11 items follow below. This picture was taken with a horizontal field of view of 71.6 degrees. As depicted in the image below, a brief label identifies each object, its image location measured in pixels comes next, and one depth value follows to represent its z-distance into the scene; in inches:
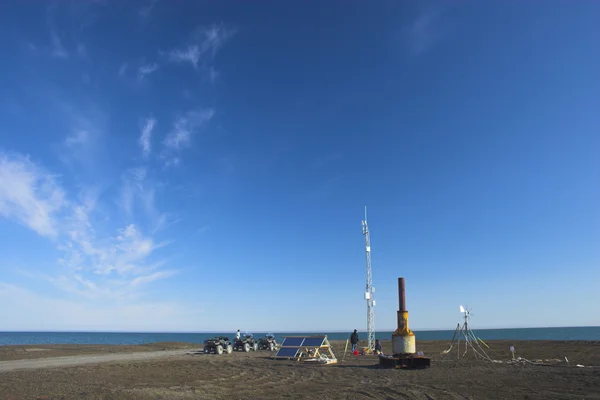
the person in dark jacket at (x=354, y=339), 1381.2
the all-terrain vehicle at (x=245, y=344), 1566.4
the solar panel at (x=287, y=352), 1154.0
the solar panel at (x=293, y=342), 1187.6
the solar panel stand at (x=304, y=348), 1091.0
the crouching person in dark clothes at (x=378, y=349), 1377.2
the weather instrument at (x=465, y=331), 1220.4
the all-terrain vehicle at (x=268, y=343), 1663.4
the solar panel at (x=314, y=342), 1128.3
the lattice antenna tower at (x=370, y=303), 1531.7
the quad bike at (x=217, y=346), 1414.9
